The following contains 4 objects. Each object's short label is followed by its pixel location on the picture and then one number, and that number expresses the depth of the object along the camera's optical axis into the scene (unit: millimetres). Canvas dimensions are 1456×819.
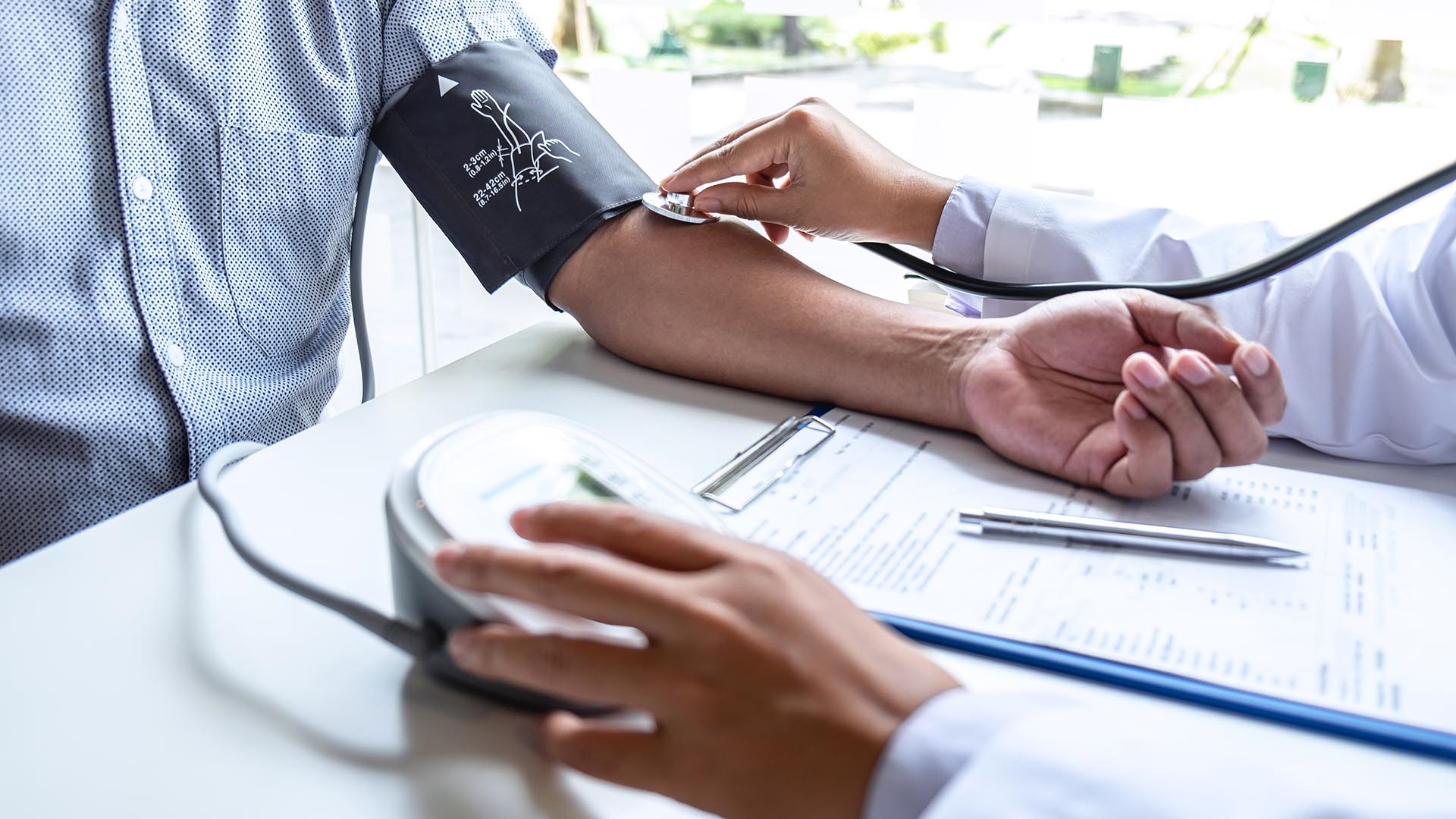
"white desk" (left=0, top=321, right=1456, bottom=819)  388
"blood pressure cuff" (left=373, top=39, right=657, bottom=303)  865
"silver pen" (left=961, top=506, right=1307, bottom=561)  536
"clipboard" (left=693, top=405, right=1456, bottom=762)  409
